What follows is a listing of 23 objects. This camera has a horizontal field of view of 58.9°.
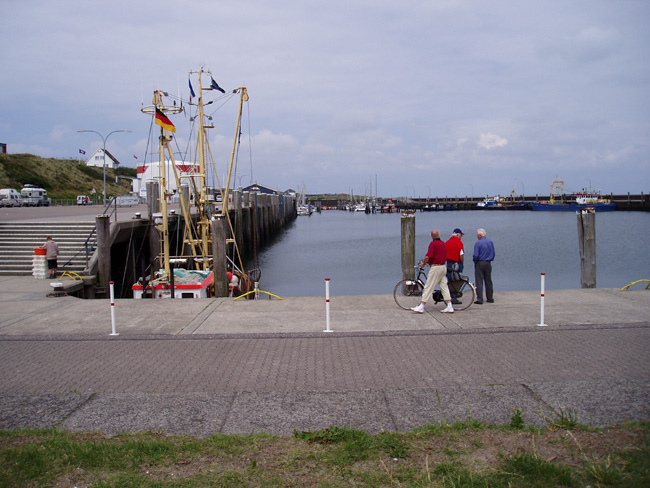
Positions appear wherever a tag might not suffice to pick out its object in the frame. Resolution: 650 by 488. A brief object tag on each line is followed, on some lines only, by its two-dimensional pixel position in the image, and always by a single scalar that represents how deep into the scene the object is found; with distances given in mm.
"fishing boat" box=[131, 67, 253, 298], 18234
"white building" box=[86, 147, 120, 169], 123400
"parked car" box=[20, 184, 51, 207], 65312
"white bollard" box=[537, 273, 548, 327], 10578
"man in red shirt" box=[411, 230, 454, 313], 11859
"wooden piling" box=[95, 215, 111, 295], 17750
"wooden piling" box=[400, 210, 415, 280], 14547
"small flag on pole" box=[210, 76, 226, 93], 23894
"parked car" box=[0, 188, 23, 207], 59875
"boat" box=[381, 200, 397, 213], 162475
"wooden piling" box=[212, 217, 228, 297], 15367
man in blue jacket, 12969
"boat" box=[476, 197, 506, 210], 151825
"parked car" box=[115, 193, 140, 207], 62406
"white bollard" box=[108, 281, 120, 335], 10352
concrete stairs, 18969
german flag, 19391
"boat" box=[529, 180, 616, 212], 117925
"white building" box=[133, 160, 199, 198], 78875
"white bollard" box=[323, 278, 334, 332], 10453
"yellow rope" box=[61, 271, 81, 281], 17039
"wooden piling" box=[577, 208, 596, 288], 15609
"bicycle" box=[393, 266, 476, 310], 12398
